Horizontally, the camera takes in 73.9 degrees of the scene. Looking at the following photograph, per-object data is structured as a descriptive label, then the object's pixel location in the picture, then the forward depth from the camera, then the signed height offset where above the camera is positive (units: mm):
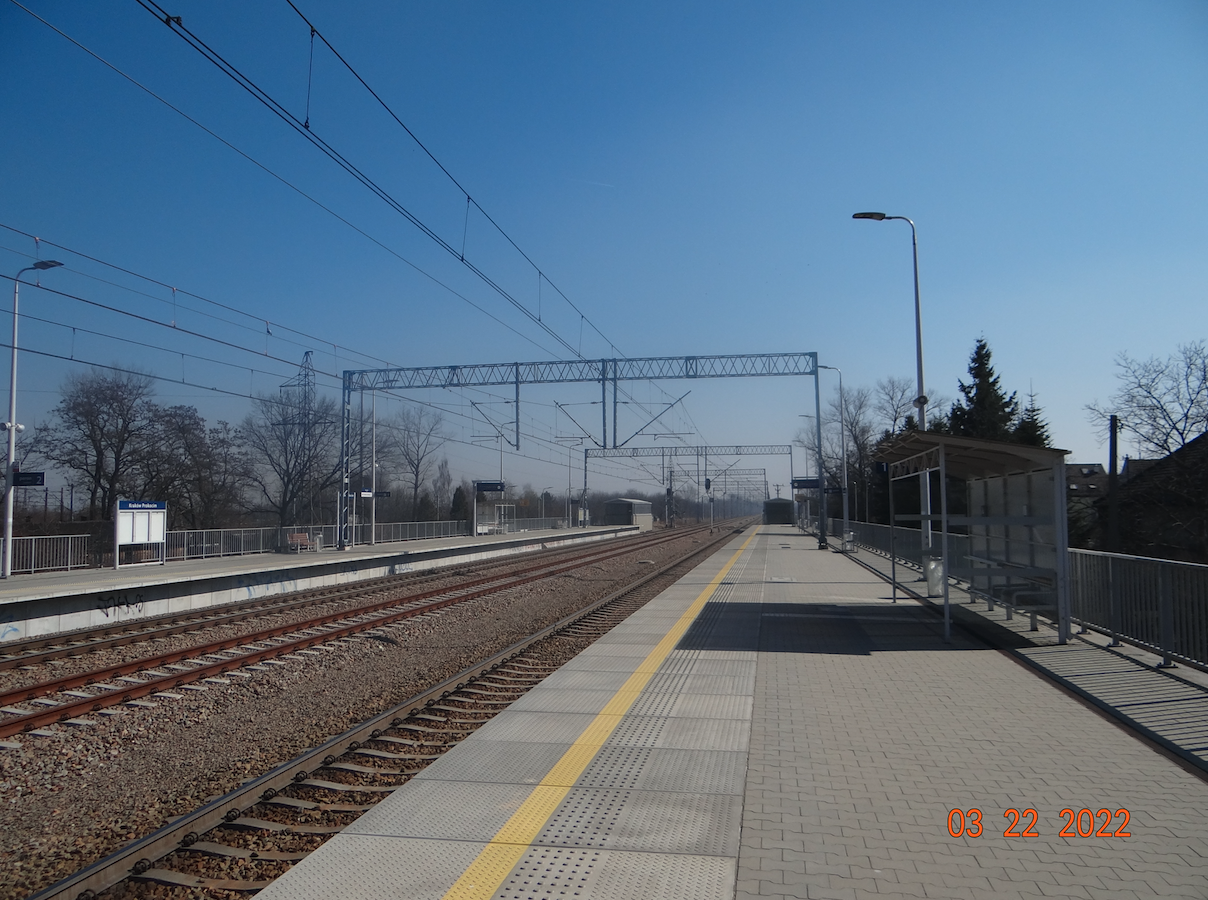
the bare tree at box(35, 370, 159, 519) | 35406 +2677
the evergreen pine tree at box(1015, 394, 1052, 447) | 35375 +3168
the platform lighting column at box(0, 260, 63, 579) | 20328 -486
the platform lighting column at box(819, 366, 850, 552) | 37188 +3020
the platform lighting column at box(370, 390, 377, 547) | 34388 -222
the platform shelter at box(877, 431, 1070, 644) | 10234 -313
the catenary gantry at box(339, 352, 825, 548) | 32031 +4953
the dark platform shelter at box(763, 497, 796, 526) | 92375 -1495
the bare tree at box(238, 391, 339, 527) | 47062 +2612
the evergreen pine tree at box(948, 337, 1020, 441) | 37562 +4490
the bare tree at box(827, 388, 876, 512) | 53031 +3750
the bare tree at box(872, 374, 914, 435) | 51112 +5422
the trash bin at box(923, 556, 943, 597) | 15398 -1499
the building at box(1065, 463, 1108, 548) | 28734 -607
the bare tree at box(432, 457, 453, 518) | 72094 +819
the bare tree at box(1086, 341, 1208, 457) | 22734 +2259
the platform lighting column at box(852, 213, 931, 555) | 16359 +2111
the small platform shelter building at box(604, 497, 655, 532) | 76312 -1415
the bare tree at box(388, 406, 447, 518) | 65312 +3245
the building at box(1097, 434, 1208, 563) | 21969 -300
